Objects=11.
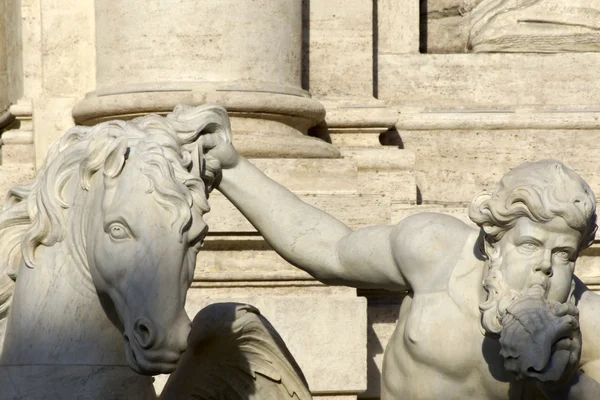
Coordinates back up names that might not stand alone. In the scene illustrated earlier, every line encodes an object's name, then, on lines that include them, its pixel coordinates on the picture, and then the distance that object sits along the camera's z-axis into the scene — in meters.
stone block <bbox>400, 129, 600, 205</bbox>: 14.23
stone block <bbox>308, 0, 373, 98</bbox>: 13.81
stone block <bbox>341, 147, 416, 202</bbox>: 13.24
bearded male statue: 6.95
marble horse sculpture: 6.10
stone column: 12.16
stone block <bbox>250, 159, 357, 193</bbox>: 12.00
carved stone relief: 14.87
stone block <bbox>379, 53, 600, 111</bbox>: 14.52
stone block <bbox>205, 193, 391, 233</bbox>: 11.77
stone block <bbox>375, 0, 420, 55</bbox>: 14.62
